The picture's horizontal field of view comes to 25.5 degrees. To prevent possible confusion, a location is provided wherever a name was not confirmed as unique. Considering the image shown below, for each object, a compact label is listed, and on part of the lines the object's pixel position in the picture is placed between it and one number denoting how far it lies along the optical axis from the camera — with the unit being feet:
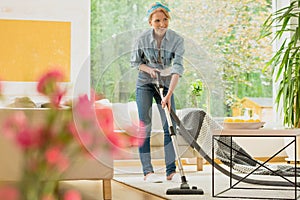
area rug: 17.57
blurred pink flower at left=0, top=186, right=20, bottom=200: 2.07
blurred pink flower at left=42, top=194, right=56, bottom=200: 2.18
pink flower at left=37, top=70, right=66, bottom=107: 2.30
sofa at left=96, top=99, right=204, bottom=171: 12.77
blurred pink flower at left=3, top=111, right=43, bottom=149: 2.18
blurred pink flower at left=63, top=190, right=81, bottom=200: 2.09
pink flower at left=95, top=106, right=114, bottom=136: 2.58
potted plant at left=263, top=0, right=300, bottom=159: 28.47
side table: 16.66
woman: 15.02
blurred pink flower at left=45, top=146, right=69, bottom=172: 2.21
